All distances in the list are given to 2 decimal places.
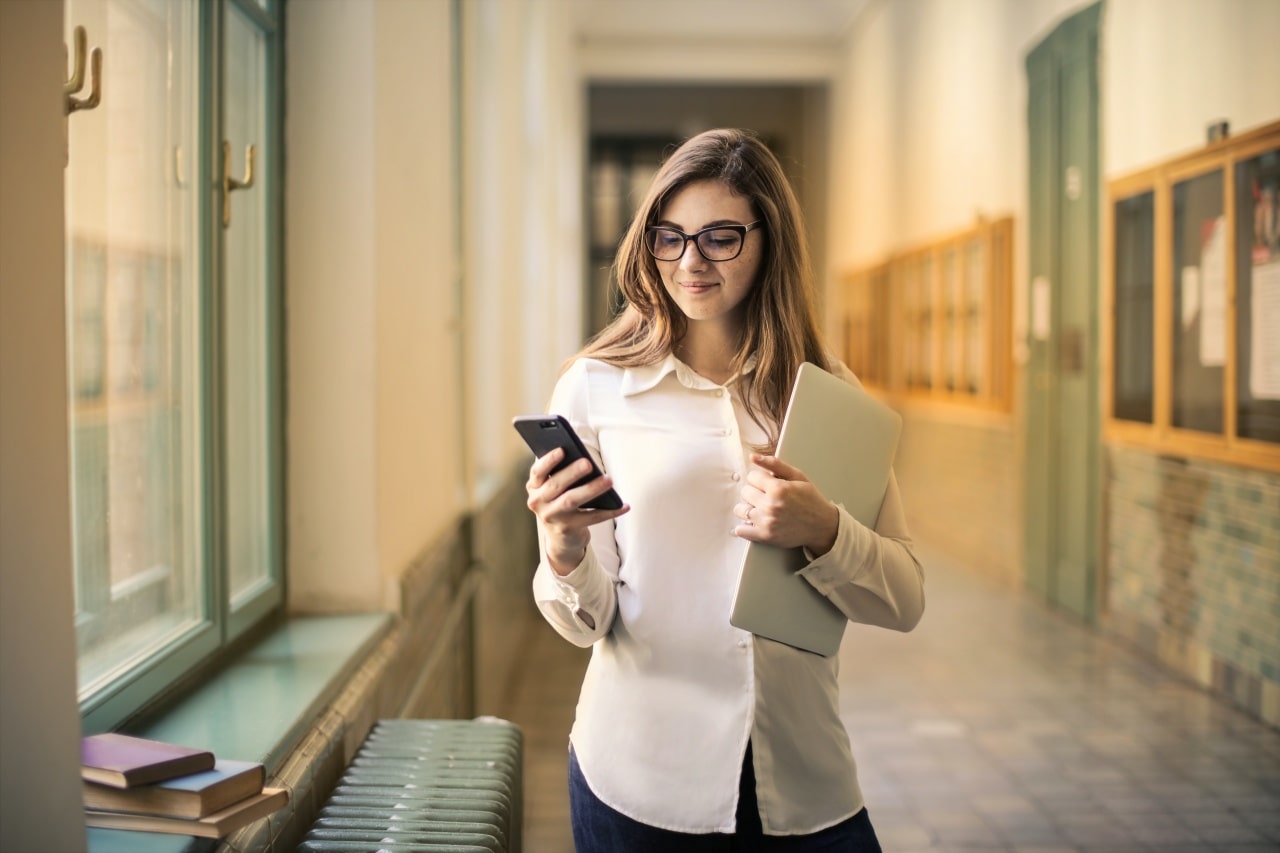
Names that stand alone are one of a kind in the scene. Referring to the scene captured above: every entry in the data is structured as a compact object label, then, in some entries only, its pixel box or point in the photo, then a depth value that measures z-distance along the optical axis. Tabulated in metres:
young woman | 1.65
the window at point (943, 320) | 8.51
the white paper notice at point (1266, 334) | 4.66
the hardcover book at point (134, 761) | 1.32
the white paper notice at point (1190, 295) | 5.40
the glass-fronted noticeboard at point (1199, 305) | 4.78
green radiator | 1.81
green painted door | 6.80
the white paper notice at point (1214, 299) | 5.12
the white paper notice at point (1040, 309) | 7.56
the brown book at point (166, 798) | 1.33
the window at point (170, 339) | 1.80
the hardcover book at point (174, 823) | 1.33
